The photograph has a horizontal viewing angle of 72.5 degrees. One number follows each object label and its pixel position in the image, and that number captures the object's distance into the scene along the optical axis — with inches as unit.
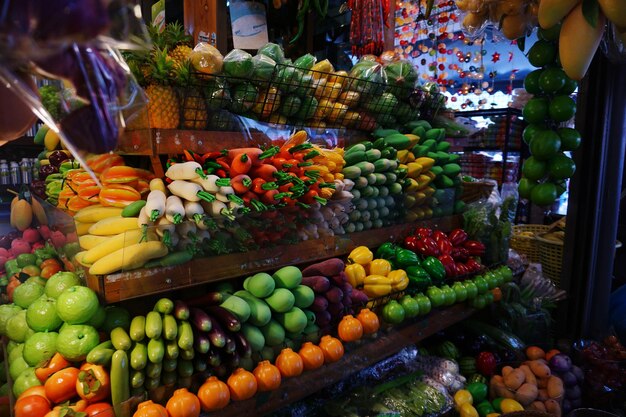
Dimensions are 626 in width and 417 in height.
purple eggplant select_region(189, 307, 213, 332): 53.5
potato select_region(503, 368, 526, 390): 86.8
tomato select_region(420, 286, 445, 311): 85.4
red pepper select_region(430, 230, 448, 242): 96.7
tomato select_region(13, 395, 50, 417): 47.7
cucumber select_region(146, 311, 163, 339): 51.1
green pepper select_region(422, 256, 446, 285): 87.2
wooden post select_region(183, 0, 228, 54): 84.2
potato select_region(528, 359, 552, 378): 89.1
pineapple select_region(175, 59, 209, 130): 64.1
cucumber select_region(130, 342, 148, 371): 49.7
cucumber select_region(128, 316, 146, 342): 51.7
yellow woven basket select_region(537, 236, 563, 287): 130.6
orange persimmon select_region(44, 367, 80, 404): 49.6
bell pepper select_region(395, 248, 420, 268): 85.7
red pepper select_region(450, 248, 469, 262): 97.1
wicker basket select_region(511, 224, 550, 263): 142.5
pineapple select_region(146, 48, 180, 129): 62.4
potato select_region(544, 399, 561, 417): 82.2
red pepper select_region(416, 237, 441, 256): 90.7
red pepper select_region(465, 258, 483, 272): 96.5
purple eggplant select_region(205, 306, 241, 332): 55.8
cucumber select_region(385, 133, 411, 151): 93.0
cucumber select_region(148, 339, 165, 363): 50.2
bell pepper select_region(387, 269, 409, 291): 80.7
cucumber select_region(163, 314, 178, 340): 51.5
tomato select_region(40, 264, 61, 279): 75.0
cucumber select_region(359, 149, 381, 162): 83.5
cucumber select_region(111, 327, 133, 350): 51.0
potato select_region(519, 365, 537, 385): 87.5
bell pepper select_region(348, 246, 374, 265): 80.0
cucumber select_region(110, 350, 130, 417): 48.6
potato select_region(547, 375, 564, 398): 84.7
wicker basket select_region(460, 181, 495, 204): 115.0
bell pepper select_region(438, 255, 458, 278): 91.4
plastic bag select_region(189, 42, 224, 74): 64.4
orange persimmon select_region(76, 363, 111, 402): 48.9
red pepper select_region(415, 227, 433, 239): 93.8
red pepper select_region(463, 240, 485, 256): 101.9
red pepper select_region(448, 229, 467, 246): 100.7
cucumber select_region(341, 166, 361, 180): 79.2
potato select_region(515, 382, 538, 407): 84.2
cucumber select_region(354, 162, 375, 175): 80.9
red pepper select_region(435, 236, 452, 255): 94.7
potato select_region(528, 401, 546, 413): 83.2
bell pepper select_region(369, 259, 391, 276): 81.5
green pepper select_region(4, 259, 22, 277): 81.1
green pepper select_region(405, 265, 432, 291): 84.4
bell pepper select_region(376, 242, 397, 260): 87.2
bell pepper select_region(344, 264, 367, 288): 77.2
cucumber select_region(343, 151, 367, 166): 82.0
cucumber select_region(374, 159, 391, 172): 84.0
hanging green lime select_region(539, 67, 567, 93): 75.9
